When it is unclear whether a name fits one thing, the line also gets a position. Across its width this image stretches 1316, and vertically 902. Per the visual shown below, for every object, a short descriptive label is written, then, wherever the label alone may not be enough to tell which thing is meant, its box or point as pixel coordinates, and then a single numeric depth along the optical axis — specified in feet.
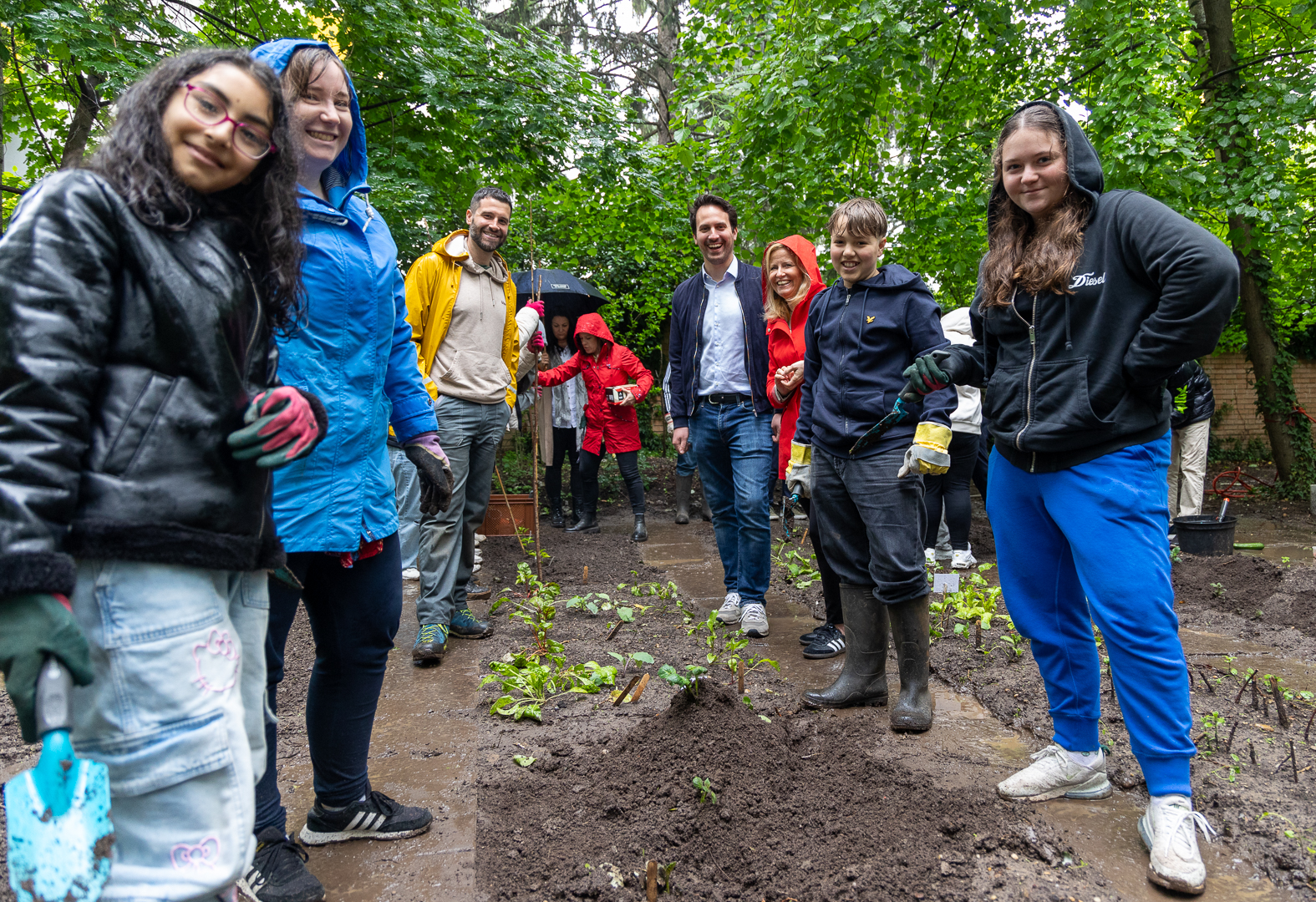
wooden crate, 21.81
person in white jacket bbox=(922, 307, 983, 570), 17.72
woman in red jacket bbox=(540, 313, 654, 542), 25.89
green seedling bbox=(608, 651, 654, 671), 11.00
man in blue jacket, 14.19
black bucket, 20.42
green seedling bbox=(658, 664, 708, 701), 8.89
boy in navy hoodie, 10.00
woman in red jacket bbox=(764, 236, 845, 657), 13.39
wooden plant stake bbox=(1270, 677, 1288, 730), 9.55
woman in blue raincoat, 6.61
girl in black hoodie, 6.66
